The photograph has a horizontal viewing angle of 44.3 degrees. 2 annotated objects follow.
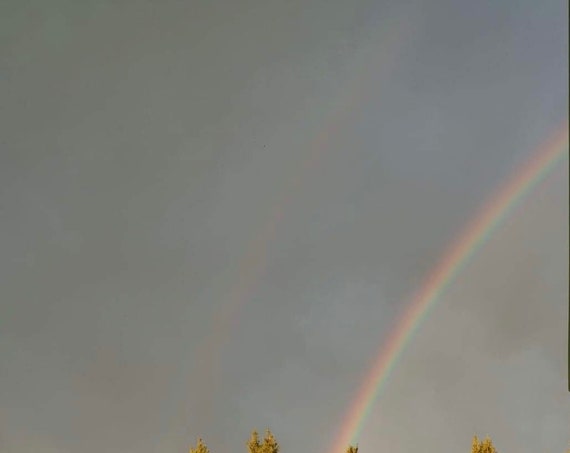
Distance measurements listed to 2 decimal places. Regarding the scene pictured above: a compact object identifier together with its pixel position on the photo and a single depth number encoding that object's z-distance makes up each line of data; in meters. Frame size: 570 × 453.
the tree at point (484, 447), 37.97
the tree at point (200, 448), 35.69
